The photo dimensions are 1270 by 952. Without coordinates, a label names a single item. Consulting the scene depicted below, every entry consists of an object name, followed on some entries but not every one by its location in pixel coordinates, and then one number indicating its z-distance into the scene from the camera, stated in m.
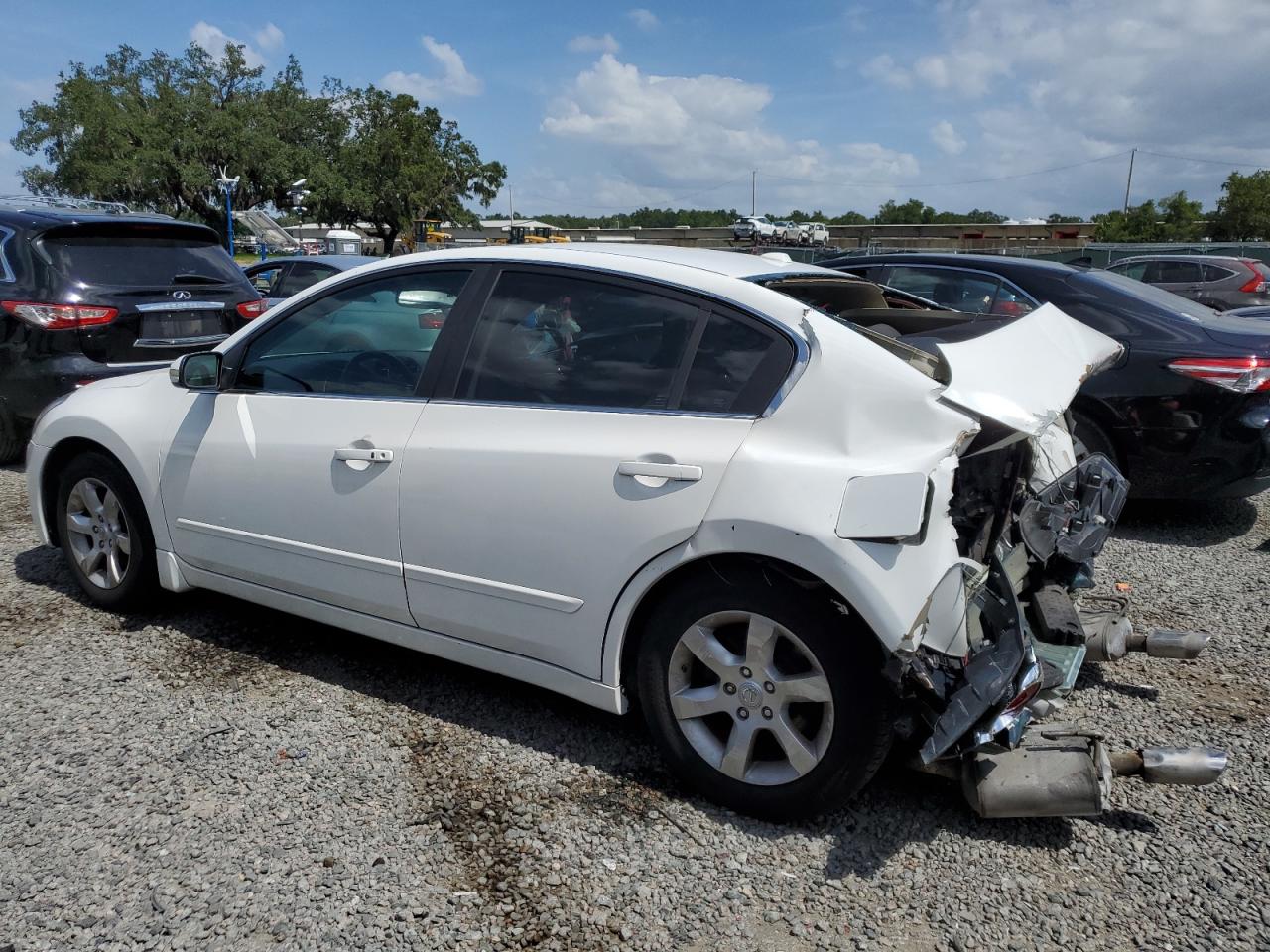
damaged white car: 2.58
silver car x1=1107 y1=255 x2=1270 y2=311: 18.17
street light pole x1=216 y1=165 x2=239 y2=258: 25.44
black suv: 6.43
